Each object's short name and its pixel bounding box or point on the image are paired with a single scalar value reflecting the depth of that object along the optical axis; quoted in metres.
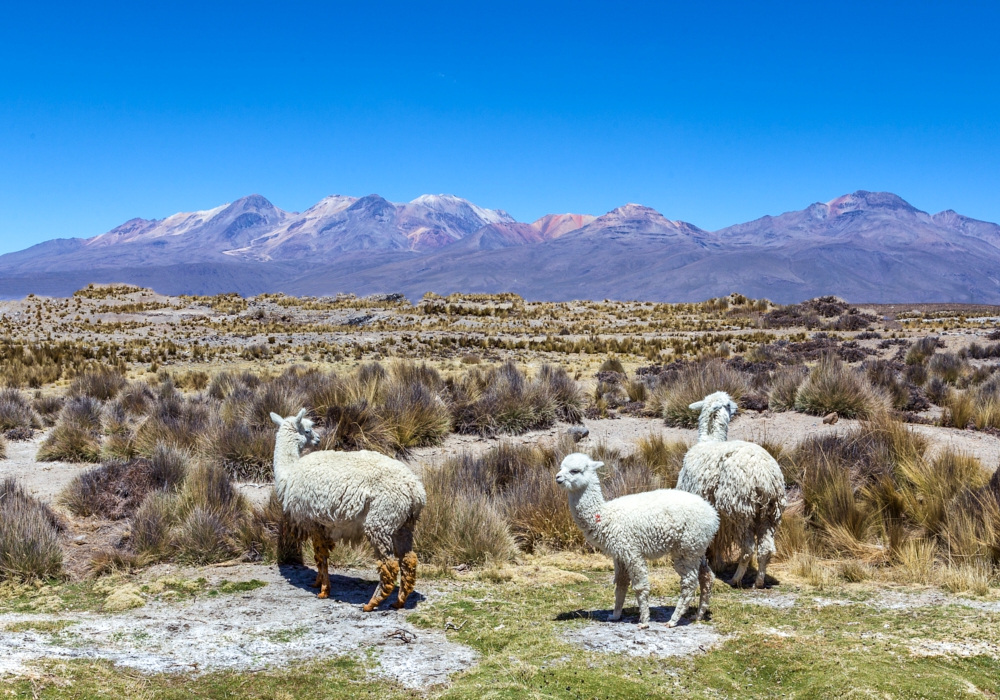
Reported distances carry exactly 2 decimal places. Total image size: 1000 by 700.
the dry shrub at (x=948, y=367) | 20.32
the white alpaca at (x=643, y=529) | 5.54
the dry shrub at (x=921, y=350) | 24.85
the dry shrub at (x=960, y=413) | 13.80
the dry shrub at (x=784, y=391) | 15.80
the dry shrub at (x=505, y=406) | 14.69
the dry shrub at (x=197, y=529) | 7.71
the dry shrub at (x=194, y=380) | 21.50
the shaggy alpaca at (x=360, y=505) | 6.09
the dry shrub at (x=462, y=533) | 7.89
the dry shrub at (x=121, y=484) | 9.26
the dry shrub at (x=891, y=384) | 15.61
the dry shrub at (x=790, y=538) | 7.99
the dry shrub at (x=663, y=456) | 10.67
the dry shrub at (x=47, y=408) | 15.40
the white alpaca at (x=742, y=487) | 6.52
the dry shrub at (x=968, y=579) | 6.25
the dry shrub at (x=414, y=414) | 13.15
